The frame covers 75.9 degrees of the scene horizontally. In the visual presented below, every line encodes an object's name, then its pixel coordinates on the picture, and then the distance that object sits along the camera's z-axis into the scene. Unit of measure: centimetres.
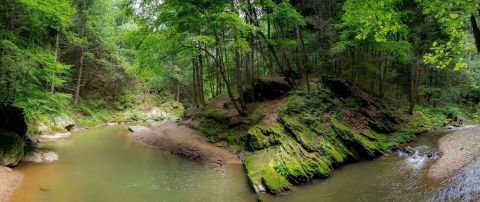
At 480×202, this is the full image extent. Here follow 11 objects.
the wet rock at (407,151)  1442
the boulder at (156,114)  3665
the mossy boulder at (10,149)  1123
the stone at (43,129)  1810
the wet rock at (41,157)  1268
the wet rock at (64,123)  2031
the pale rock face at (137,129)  2295
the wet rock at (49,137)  1681
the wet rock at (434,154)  1324
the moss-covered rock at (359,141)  1455
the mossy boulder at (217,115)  2012
